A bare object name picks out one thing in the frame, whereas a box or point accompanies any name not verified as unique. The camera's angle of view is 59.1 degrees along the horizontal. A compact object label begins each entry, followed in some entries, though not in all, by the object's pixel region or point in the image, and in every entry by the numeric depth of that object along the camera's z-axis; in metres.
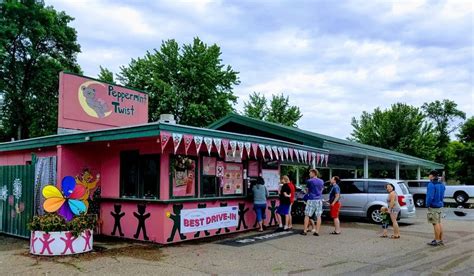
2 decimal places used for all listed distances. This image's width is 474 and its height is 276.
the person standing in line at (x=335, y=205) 11.96
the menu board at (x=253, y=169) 12.94
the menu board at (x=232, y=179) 11.82
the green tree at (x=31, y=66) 28.19
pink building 9.81
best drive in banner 10.29
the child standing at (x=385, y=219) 11.48
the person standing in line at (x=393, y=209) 11.04
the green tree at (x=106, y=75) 33.12
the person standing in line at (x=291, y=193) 12.46
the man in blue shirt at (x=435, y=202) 10.19
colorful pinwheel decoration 8.84
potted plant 8.45
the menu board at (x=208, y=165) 11.10
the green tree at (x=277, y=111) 41.29
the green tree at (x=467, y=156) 38.97
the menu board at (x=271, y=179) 13.57
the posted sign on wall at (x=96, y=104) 11.73
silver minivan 14.36
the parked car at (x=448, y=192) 25.41
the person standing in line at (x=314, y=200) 11.88
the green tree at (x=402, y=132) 36.94
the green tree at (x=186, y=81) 30.48
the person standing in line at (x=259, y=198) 12.08
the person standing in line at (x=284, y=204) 12.32
